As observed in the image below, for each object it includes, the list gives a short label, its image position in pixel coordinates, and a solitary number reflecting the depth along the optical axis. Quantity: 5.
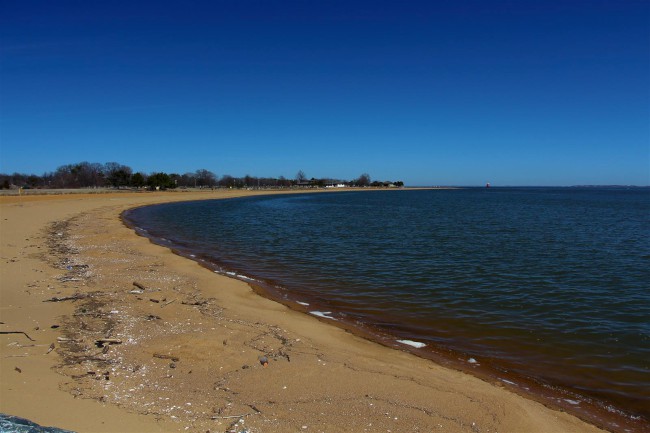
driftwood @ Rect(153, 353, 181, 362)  6.79
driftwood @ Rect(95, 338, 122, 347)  7.14
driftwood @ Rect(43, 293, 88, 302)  9.83
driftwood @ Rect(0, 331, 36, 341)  7.24
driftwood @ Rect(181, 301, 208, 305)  10.45
